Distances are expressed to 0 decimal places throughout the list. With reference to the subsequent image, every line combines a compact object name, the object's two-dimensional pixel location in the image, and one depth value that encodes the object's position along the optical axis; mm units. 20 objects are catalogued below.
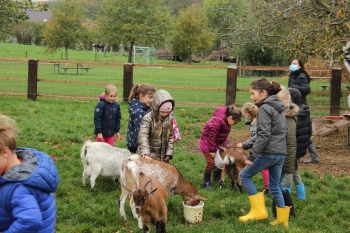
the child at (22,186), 2438
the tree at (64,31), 42750
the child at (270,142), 4996
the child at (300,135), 6059
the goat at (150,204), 4469
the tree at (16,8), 8930
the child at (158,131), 5500
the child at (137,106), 6188
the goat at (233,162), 6754
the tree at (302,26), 8531
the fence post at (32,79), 14480
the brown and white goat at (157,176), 5258
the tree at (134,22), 49312
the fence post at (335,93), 13207
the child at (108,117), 7113
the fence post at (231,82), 13352
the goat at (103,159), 6402
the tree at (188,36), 58875
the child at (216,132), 6641
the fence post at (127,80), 13992
